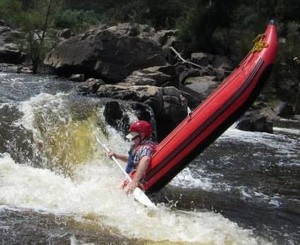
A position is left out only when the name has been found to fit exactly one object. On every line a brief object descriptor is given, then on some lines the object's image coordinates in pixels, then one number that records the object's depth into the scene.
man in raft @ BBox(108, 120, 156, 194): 6.68
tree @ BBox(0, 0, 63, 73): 18.53
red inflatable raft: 6.97
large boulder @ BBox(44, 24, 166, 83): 16.78
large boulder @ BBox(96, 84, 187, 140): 11.68
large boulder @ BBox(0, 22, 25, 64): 20.72
